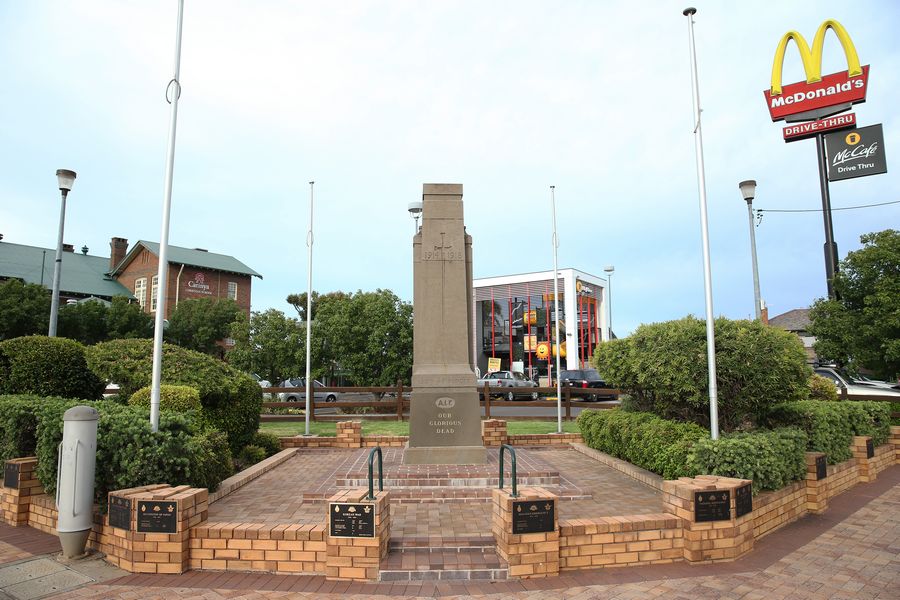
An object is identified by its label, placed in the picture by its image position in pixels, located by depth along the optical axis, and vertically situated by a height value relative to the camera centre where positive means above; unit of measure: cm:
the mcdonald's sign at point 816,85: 2064 +1113
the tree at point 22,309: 2627 +297
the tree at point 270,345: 2338 +98
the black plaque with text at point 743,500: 549 -140
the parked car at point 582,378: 2789 -62
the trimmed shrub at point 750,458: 616 -109
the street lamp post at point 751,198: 1397 +431
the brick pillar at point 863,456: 914 -155
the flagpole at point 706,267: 685 +133
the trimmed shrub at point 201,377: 896 -16
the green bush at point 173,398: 785 -44
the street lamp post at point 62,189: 1185 +399
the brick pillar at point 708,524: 525 -156
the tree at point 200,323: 3534 +297
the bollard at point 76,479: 522 -108
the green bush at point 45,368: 914 +2
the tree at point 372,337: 2244 +128
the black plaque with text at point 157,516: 493 -136
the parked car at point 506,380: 2955 -74
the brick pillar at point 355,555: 475 -166
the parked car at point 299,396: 2580 -142
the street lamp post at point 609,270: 2677 +481
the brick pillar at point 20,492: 630 -146
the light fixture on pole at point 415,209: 1195 +353
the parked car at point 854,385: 1889 -77
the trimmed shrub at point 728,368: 768 -3
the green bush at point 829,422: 821 -91
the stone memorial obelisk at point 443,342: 850 +42
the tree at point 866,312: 1216 +126
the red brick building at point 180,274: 3991 +734
